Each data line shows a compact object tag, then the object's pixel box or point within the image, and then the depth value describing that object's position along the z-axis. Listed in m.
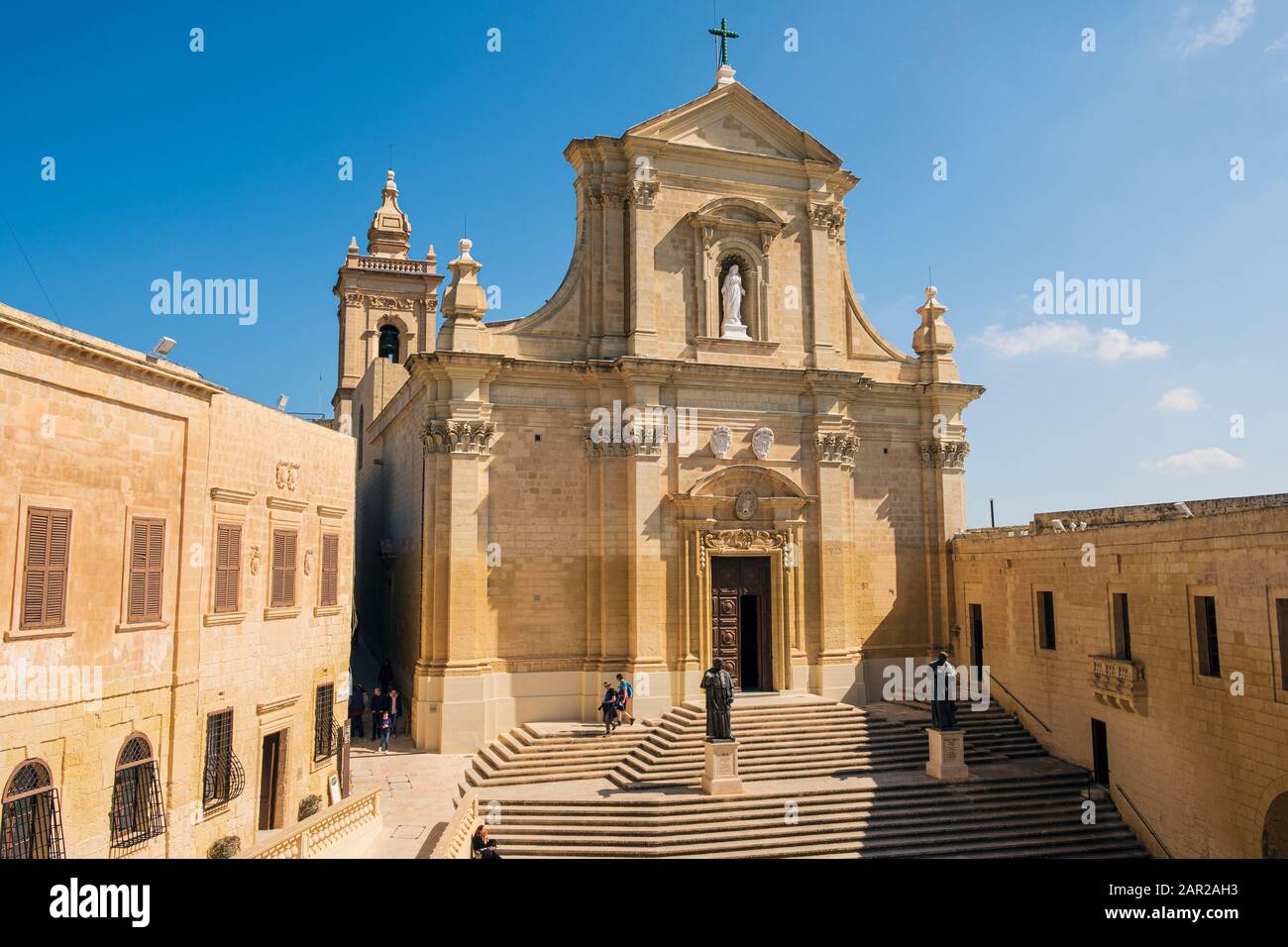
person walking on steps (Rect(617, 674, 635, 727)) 22.23
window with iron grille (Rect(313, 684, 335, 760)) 18.53
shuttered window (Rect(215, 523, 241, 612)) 15.22
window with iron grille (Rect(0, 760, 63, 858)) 10.91
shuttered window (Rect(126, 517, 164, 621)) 13.18
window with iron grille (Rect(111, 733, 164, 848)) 12.65
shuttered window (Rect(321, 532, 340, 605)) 19.19
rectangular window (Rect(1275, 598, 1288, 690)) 14.69
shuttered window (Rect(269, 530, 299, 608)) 17.11
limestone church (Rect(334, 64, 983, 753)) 23.20
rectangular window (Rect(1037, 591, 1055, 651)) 22.45
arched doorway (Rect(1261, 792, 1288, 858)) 14.69
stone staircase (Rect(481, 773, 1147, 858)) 17.12
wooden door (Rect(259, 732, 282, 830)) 16.67
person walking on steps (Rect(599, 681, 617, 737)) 21.88
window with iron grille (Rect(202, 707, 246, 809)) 14.71
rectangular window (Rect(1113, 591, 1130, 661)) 19.50
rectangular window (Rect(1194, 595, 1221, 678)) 16.59
